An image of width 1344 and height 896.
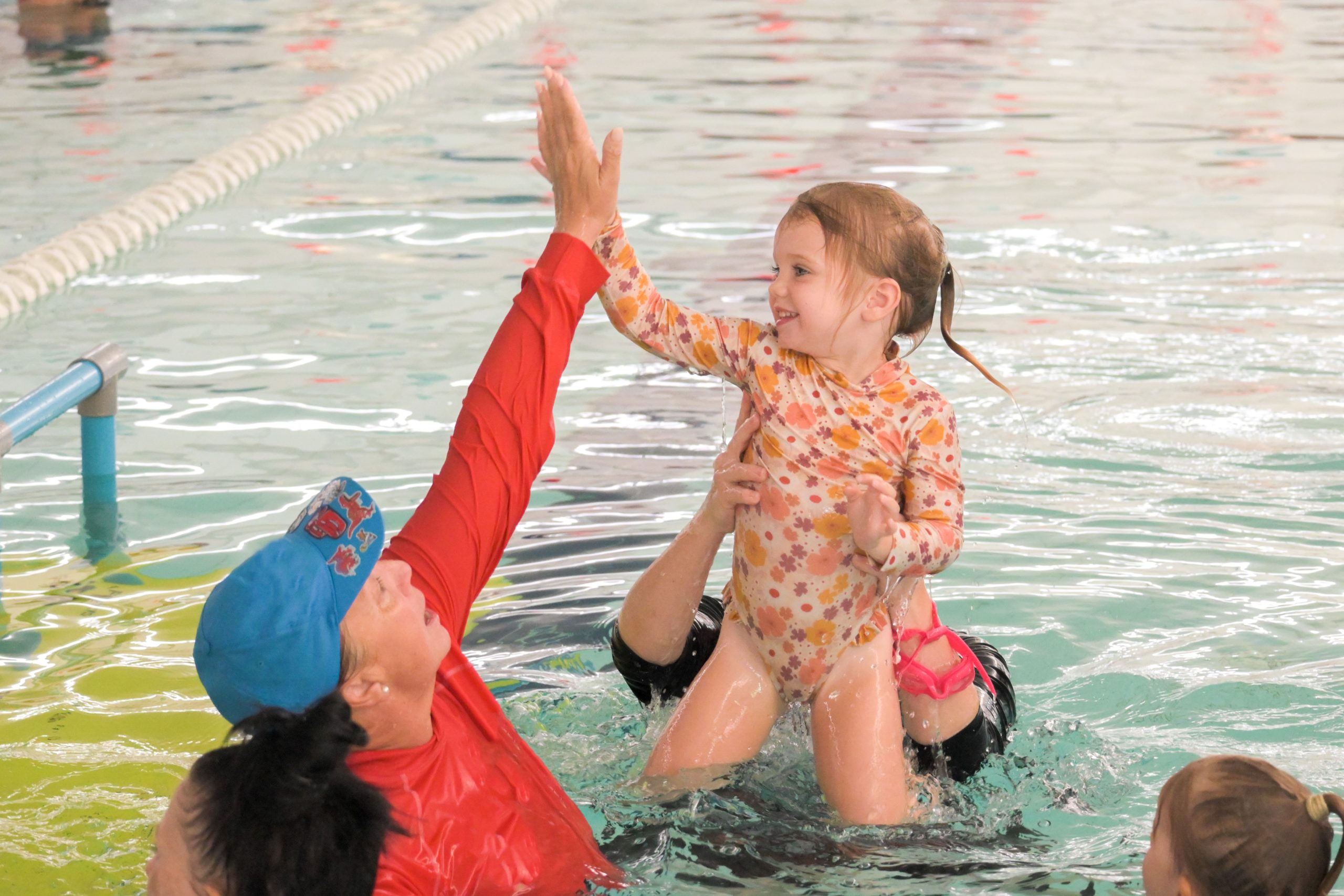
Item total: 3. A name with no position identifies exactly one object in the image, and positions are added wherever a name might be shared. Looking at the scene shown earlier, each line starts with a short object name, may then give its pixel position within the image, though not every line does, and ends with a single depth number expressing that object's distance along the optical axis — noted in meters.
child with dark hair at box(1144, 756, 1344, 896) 3.86
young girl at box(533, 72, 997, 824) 5.13
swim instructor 3.62
